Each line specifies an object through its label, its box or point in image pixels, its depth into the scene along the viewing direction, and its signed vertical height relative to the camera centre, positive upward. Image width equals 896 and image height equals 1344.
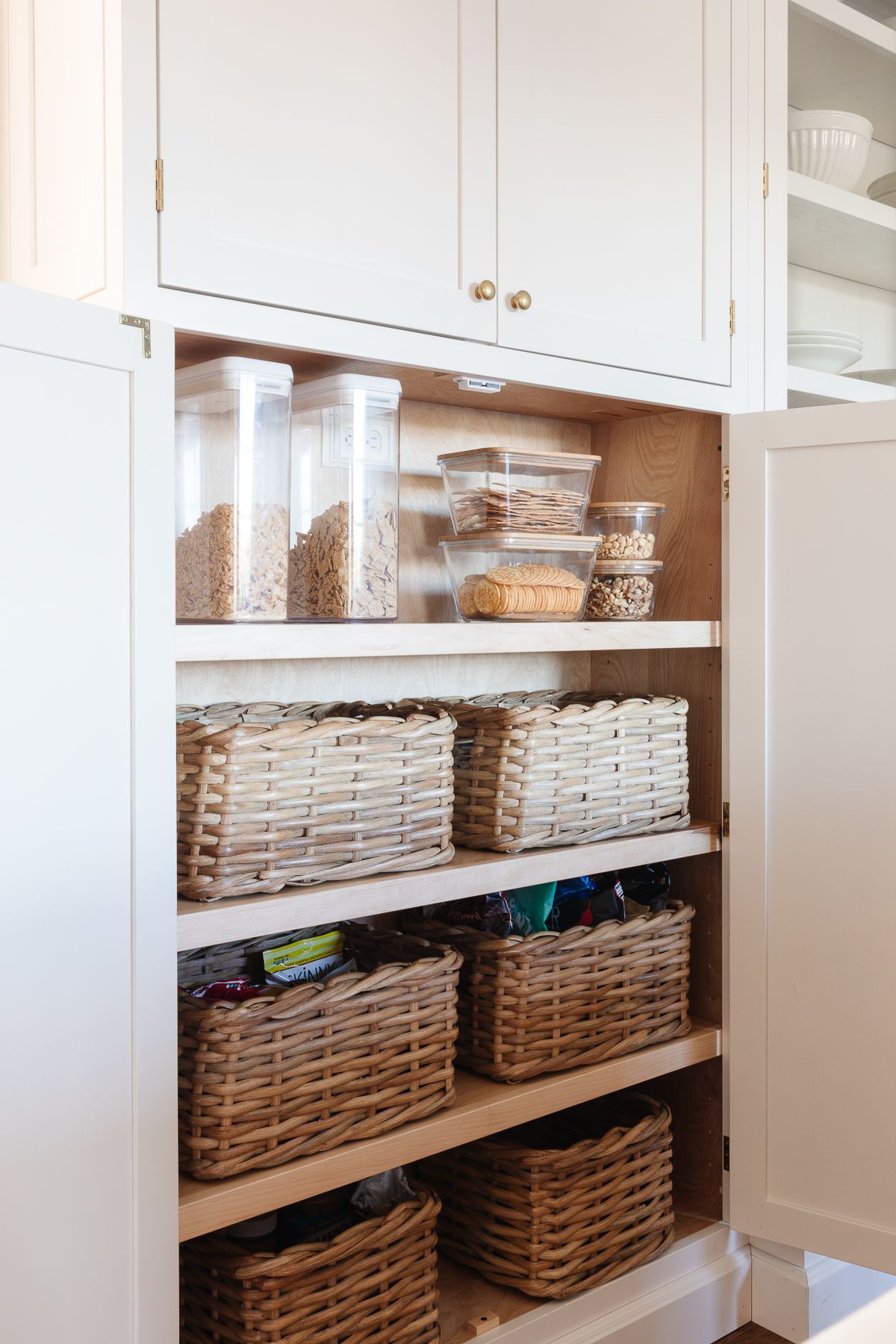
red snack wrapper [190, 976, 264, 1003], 1.38 -0.41
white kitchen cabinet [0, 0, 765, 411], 1.18 +0.56
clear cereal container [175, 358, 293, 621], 1.30 +0.18
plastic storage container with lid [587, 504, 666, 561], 1.77 +0.19
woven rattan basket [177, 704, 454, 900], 1.26 -0.16
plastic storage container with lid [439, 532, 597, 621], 1.60 +0.11
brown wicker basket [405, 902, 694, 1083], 1.61 -0.49
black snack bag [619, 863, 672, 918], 1.88 -0.38
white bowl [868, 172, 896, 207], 2.06 +0.83
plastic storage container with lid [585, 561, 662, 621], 1.79 +0.10
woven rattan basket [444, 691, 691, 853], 1.60 -0.17
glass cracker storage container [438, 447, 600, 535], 1.62 +0.24
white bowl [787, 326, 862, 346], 2.00 +0.56
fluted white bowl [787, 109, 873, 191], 1.92 +0.86
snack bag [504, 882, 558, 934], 1.73 -0.38
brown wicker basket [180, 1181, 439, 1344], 1.34 -0.76
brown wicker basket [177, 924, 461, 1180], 1.26 -0.47
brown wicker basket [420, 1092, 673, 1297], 1.64 -0.81
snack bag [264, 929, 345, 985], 1.52 -0.41
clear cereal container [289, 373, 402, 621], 1.41 +0.19
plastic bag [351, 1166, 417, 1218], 1.58 -0.75
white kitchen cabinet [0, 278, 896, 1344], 1.04 -0.20
